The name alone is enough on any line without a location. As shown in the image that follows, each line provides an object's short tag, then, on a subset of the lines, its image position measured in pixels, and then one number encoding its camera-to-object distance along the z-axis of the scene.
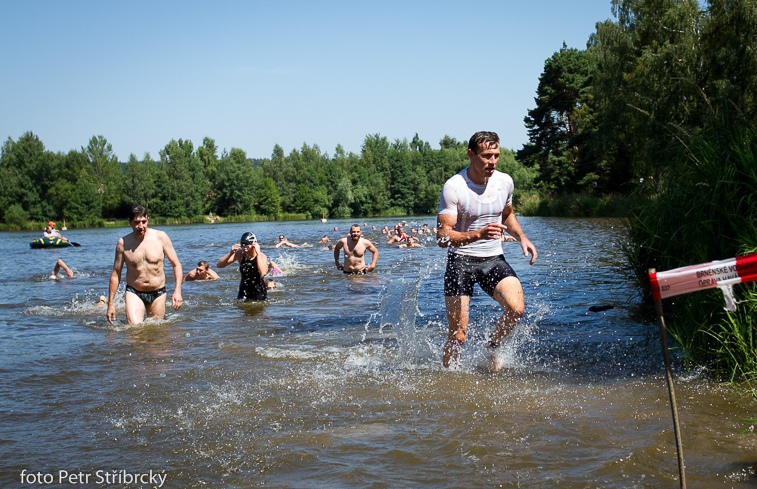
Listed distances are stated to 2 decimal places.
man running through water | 5.06
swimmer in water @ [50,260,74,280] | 17.47
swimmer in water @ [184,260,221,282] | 15.16
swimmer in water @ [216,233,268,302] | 10.70
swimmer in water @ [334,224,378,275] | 14.36
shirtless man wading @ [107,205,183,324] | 8.19
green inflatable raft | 32.88
